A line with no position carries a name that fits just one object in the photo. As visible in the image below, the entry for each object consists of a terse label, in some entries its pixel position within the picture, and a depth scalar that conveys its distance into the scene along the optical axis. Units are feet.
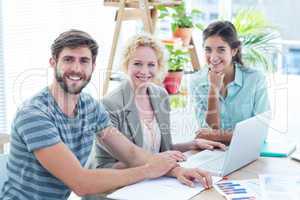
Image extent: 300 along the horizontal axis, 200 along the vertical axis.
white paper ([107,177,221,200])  5.17
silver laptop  5.82
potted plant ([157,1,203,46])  12.19
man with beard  5.44
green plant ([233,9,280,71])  13.30
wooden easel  10.80
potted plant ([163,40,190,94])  11.68
